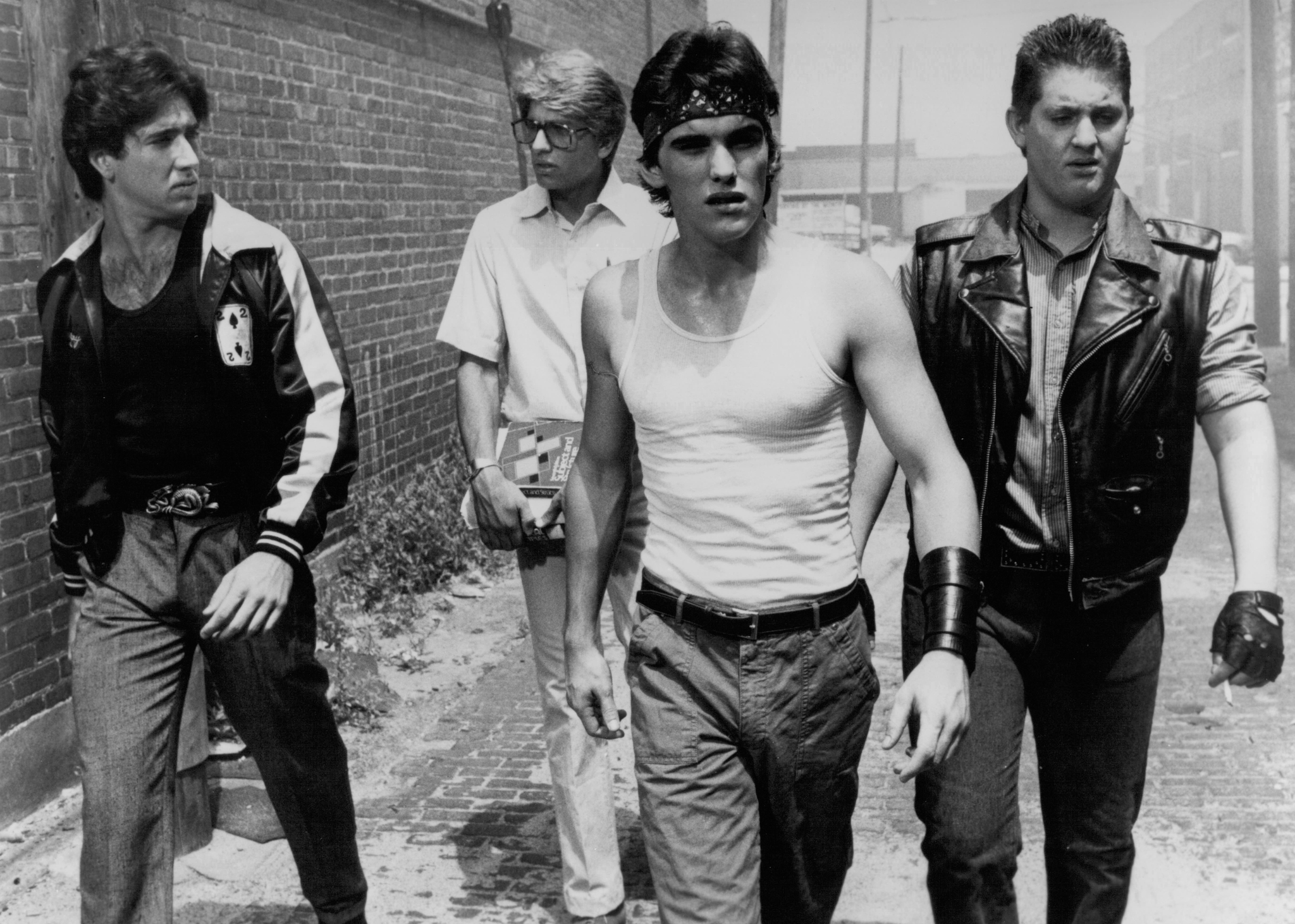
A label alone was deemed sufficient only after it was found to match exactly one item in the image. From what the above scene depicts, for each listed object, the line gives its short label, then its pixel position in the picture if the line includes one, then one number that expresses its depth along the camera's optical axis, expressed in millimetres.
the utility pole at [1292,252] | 18109
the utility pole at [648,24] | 16344
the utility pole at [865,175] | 53094
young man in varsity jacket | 3393
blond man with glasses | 4164
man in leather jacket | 3271
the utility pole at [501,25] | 10719
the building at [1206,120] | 58719
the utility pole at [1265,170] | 20562
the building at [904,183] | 78188
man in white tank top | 2865
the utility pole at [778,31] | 22328
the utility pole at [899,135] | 77612
